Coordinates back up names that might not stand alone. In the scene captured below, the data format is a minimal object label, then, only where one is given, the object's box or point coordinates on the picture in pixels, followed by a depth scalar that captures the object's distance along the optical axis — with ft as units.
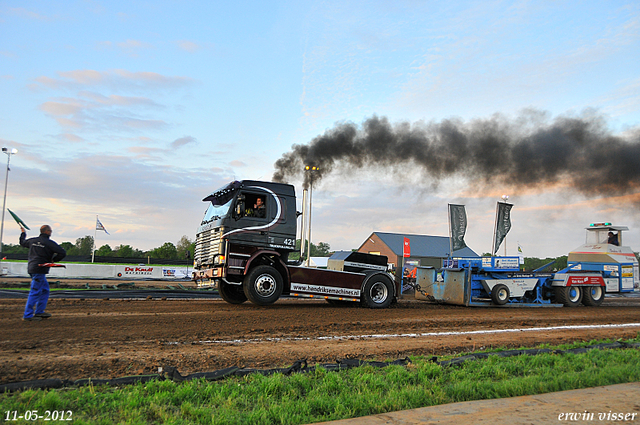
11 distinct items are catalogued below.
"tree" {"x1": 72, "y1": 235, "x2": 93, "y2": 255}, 219.16
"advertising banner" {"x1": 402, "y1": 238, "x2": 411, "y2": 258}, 72.78
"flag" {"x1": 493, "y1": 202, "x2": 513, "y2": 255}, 58.44
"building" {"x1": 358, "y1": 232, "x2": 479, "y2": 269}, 160.66
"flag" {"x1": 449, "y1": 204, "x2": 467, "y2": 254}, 58.49
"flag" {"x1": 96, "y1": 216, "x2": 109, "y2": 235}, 123.34
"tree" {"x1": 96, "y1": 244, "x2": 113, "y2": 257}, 192.75
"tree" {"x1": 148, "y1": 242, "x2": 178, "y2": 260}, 178.42
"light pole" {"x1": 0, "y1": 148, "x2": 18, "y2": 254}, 110.48
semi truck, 38.27
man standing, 25.79
